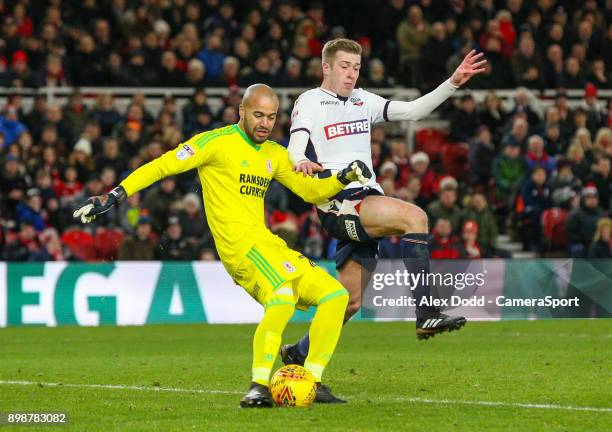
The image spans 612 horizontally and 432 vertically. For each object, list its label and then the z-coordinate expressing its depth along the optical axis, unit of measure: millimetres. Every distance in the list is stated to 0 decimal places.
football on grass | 18578
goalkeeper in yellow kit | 18562
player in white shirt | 21031
